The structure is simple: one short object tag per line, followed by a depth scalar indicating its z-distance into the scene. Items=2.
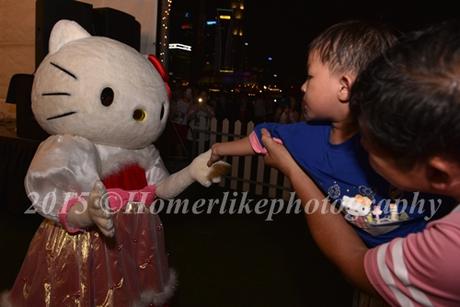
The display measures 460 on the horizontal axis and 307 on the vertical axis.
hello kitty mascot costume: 1.47
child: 1.23
